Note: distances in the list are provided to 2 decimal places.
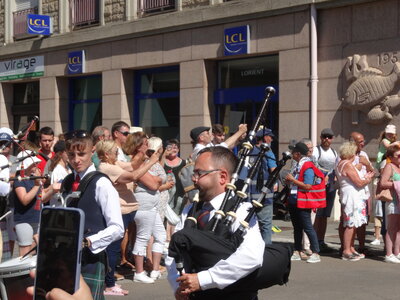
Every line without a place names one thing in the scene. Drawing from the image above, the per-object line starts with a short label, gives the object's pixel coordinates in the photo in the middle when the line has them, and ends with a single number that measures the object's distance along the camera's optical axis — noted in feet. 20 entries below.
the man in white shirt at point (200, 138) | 30.73
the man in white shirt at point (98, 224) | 15.58
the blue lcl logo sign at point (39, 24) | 68.37
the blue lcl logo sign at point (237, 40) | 51.98
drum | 16.12
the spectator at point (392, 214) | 32.40
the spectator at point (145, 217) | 27.76
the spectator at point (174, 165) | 34.14
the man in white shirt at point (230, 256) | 11.28
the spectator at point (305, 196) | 32.24
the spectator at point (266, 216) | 31.53
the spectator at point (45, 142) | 27.57
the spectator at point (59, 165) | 25.90
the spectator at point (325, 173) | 36.01
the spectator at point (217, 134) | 33.46
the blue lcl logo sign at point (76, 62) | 65.98
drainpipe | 48.11
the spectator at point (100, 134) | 30.17
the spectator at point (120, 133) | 29.63
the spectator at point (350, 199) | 32.99
